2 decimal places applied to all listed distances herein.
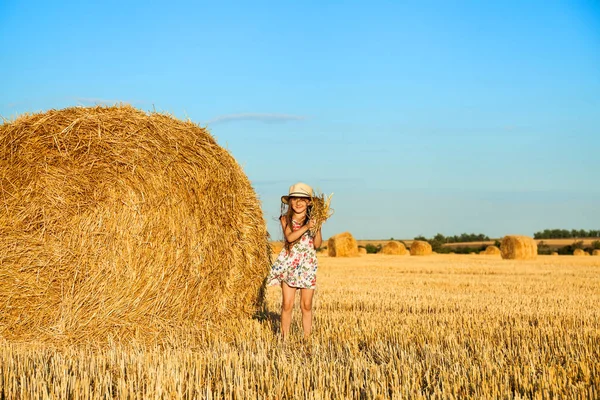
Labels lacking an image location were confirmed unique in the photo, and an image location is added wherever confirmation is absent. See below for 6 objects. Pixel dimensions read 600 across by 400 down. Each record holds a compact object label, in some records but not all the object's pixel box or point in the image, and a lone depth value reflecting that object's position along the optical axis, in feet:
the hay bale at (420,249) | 106.11
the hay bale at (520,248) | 86.79
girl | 19.99
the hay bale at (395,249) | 109.40
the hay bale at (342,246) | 91.86
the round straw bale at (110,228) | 19.60
